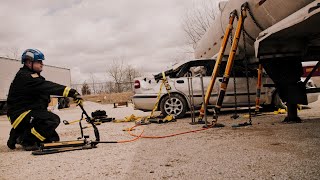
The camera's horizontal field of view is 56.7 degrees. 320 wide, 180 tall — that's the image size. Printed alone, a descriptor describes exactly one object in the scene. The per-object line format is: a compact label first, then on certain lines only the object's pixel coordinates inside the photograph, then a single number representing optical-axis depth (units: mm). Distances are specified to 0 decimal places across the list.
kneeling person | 4754
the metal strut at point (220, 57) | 6289
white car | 8039
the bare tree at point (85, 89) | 44944
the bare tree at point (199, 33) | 24731
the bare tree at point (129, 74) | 57688
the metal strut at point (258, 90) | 7457
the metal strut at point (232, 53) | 5887
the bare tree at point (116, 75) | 55469
